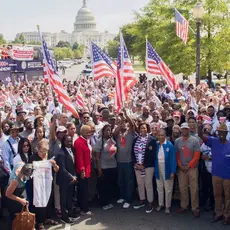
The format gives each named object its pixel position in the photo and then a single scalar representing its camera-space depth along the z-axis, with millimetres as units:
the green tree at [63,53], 133962
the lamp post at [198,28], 14562
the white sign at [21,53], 33125
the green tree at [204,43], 22312
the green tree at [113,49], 86025
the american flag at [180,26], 16350
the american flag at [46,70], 8598
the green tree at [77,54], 159175
